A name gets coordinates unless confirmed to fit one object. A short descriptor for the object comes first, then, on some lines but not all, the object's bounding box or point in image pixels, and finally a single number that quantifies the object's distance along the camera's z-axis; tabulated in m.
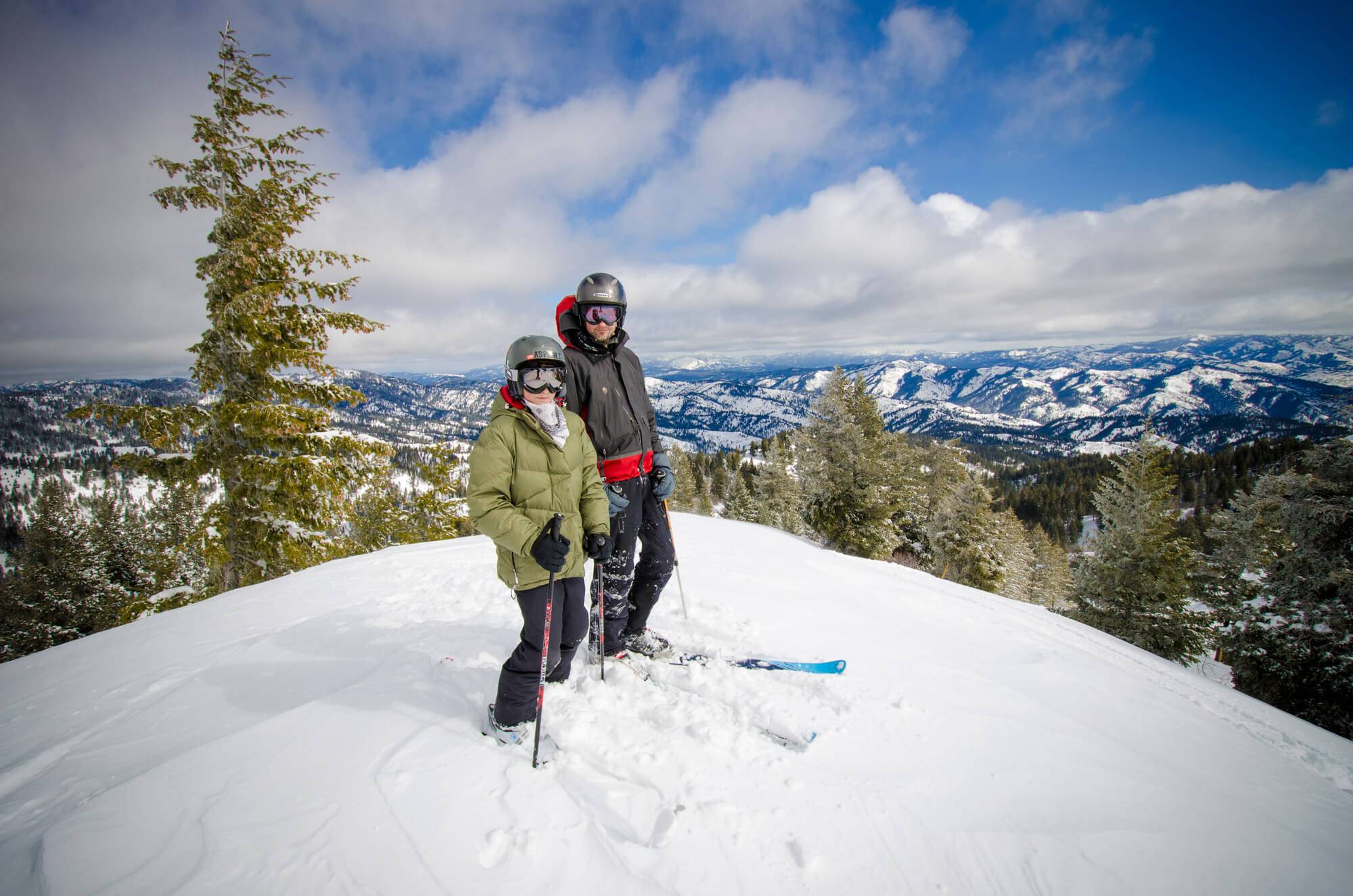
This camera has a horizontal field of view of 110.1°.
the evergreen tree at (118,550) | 31.05
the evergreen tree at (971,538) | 23.31
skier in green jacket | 3.16
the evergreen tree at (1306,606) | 11.91
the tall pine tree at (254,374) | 9.24
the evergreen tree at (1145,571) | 17.66
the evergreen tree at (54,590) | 22.86
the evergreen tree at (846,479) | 20.48
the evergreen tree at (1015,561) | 27.03
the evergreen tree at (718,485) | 71.06
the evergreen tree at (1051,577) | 40.94
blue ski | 4.27
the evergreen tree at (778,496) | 34.38
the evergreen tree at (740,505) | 42.41
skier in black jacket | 4.03
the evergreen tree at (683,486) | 41.81
